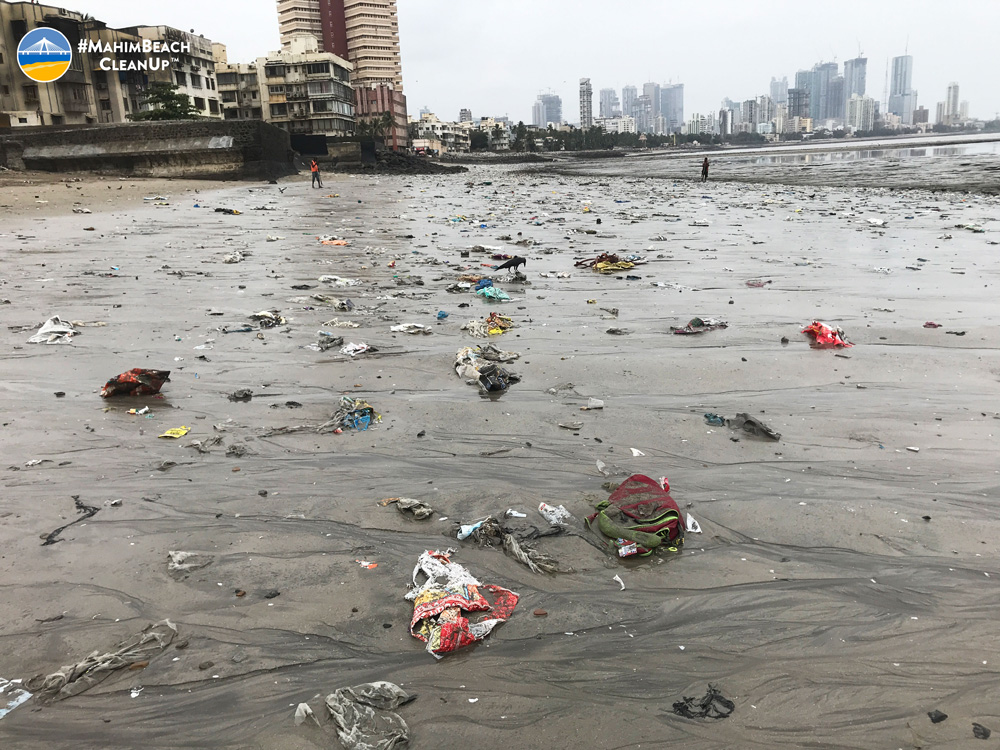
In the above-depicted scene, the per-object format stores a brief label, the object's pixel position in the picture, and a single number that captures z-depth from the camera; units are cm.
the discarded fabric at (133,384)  405
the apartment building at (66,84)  3969
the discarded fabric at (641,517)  258
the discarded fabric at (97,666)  190
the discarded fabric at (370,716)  174
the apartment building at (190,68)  5378
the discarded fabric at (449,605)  209
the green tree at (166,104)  4306
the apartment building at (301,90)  6756
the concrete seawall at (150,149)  2456
